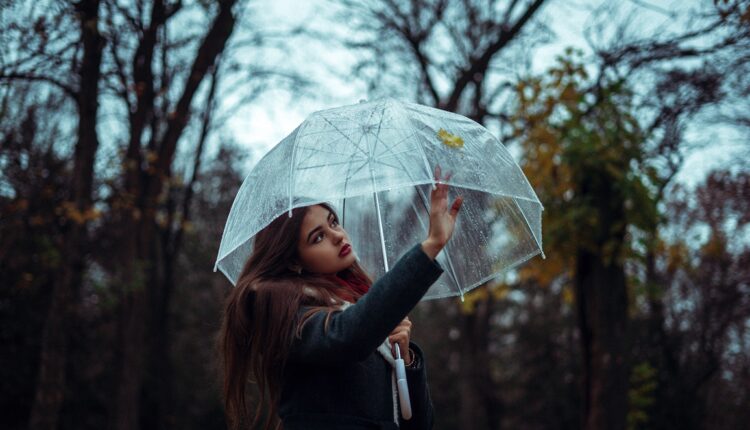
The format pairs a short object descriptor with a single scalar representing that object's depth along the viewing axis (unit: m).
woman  1.96
